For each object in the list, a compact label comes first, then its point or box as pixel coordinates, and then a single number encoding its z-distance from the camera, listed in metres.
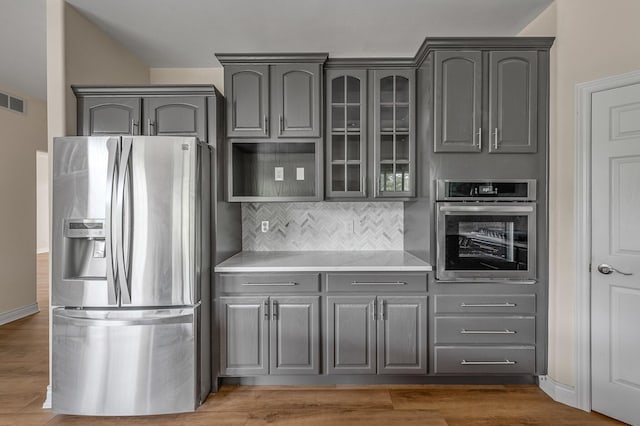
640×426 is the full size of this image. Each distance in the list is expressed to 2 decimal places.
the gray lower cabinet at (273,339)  2.55
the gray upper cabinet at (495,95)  2.50
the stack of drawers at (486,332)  2.52
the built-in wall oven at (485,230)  2.50
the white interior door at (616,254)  2.12
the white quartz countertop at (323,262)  2.55
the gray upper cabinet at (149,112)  2.62
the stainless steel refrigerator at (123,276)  2.20
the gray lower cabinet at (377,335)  2.54
